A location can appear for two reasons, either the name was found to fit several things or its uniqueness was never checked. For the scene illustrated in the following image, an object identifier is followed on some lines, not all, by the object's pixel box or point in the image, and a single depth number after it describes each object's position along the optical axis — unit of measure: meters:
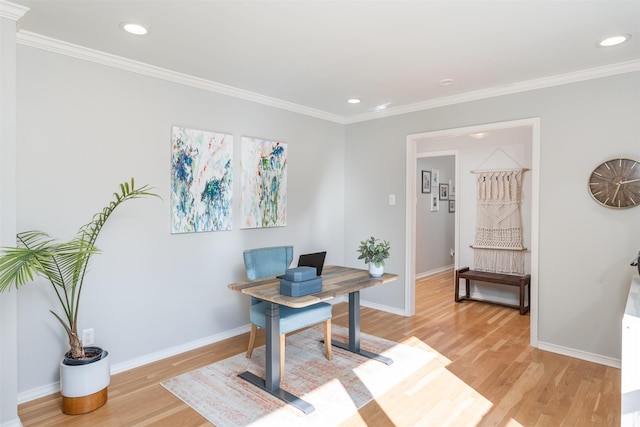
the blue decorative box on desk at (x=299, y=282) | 2.52
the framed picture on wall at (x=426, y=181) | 6.70
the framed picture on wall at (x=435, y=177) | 6.94
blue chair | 2.78
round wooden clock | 2.97
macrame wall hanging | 4.91
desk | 2.47
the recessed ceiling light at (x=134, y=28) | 2.38
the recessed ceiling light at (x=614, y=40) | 2.53
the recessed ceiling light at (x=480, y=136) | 5.21
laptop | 2.91
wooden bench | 4.50
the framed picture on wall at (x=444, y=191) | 7.20
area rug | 2.37
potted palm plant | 2.36
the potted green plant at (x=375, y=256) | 3.11
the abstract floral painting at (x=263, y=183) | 3.82
